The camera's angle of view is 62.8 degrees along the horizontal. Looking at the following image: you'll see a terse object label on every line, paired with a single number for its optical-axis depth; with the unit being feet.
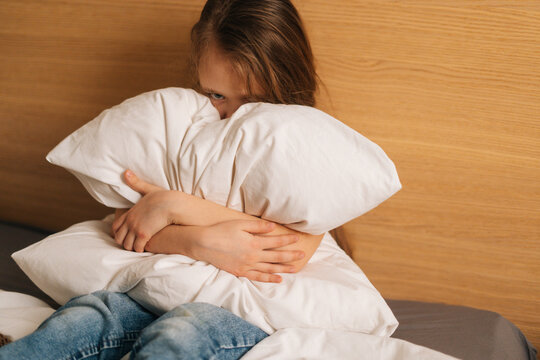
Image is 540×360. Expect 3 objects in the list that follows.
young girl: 1.91
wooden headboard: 3.10
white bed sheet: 2.06
